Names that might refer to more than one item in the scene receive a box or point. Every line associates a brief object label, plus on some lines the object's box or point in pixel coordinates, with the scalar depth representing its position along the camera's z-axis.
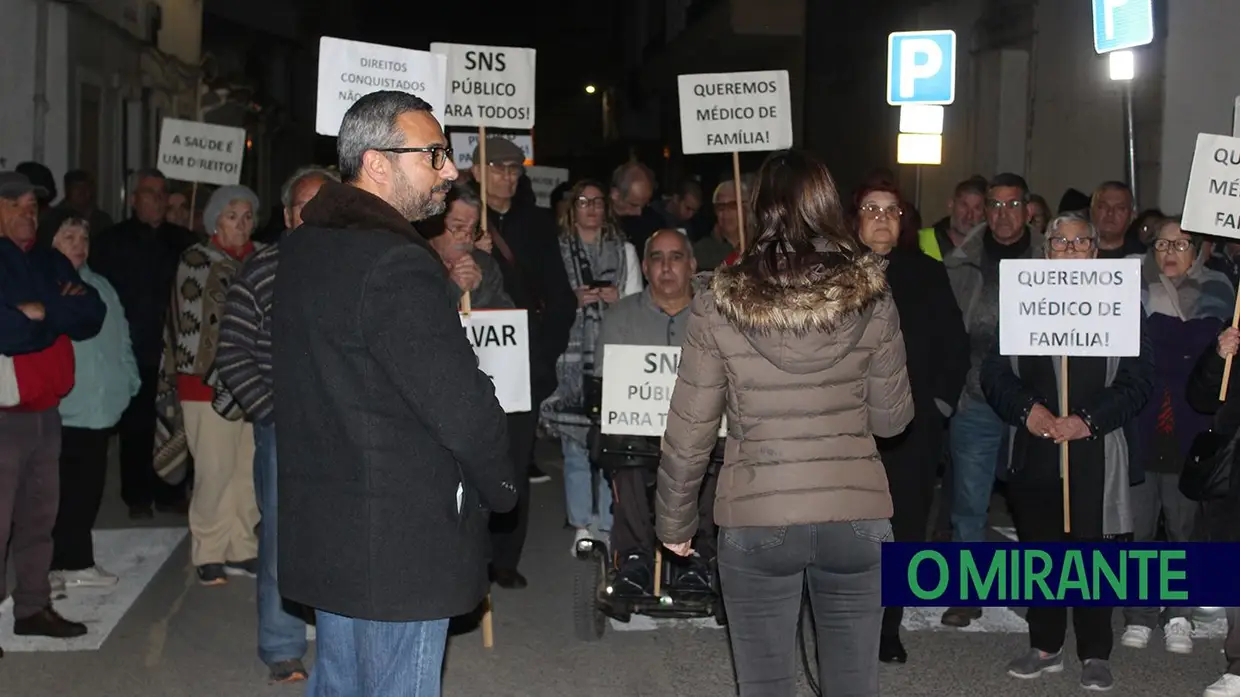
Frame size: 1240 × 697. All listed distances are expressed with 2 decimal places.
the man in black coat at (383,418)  3.81
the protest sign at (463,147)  14.00
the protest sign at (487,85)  8.60
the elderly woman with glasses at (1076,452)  6.92
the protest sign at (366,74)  7.62
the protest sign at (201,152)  12.28
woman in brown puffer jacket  4.41
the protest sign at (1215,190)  7.48
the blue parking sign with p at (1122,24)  11.38
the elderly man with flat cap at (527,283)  8.60
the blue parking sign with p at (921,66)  15.84
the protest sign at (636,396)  7.28
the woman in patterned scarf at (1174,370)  7.75
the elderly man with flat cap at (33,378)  6.91
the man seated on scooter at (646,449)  7.30
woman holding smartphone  9.20
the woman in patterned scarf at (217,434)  8.66
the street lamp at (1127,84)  10.88
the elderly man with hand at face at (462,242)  7.49
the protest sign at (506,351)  7.49
